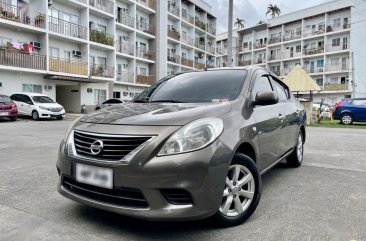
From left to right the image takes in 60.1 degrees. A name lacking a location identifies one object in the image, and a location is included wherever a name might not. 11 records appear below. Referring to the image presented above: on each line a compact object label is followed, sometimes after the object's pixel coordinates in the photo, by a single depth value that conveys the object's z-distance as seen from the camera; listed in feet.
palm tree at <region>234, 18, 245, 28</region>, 199.52
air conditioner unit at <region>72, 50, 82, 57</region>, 83.51
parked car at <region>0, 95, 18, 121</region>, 55.26
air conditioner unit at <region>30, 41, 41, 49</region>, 72.49
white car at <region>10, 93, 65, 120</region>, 61.26
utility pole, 44.62
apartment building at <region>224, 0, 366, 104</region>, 133.90
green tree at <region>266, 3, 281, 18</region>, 188.24
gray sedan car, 8.05
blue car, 54.39
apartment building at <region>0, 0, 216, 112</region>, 69.21
